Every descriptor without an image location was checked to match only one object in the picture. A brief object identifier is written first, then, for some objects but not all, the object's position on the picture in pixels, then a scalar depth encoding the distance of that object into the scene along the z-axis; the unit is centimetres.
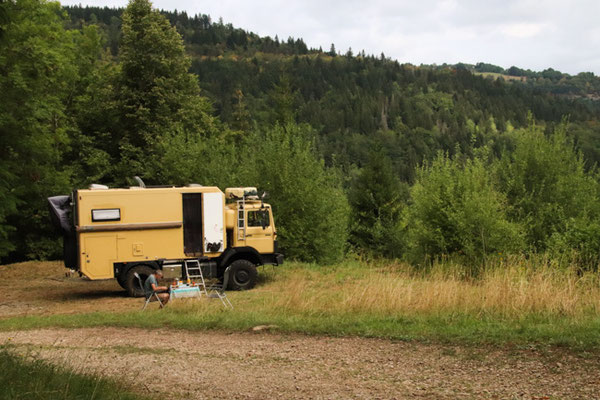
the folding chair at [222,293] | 1379
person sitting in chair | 1400
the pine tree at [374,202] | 3784
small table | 1452
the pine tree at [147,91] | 3070
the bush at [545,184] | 2364
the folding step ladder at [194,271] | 1711
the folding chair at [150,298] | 1383
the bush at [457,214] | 1953
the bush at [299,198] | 2412
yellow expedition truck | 1642
